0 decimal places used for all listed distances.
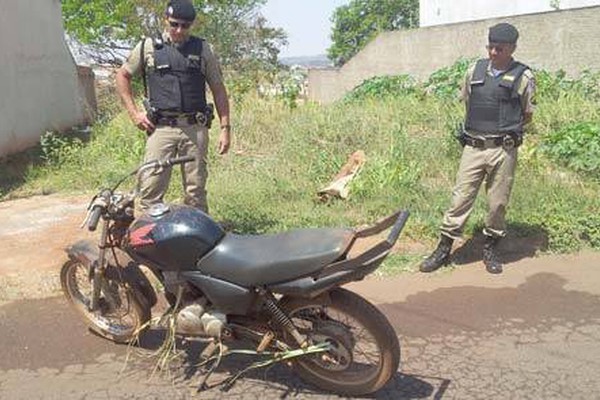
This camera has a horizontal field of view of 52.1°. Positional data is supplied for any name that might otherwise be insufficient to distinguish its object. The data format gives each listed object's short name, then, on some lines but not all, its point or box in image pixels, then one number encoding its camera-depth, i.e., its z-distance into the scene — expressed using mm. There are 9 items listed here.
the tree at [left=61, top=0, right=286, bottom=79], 22781
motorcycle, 2656
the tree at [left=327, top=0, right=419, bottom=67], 50688
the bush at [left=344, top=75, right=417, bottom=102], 12830
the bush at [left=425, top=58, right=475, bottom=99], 11378
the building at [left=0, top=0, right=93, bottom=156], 9078
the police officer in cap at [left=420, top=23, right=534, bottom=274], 4219
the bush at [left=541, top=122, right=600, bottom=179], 6258
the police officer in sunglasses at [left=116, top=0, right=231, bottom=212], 4145
